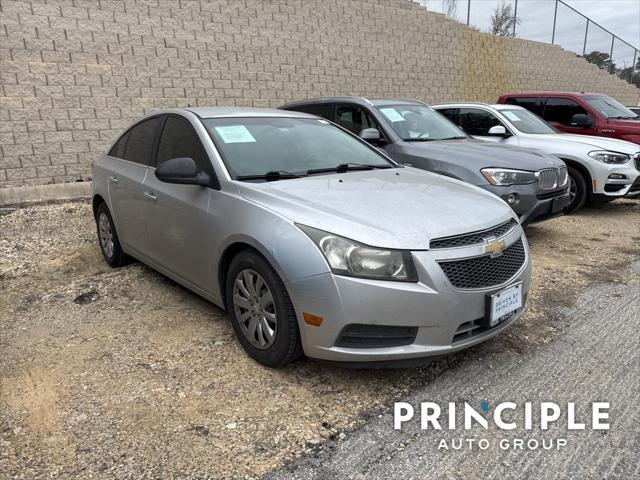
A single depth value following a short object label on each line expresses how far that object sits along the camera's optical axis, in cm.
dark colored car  535
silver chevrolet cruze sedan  261
